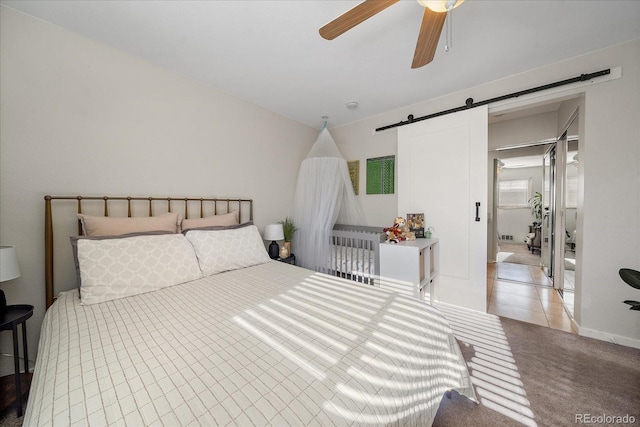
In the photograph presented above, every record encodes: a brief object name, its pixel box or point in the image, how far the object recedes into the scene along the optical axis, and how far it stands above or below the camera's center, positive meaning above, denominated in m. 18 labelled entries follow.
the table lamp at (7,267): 1.30 -0.34
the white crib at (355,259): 2.65 -0.64
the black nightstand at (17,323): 1.29 -0.65
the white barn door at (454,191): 2.64 +0.20
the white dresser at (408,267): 2.36 -0.65
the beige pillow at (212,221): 2.29 -0.14
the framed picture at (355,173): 3.82 +0.57
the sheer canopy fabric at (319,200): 2.98 +0.11
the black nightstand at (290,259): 3.04 -0.69
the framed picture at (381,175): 3.45 +0.50
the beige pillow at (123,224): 1.74 -0.13
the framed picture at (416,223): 2.92 -0.21
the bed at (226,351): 0.70 -0.60
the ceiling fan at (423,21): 1.18 +1.05
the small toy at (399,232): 2.62 -0.30
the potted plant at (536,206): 5.66 +0.01
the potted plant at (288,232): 3.16 -0.34
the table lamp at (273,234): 2.99 -0.35
